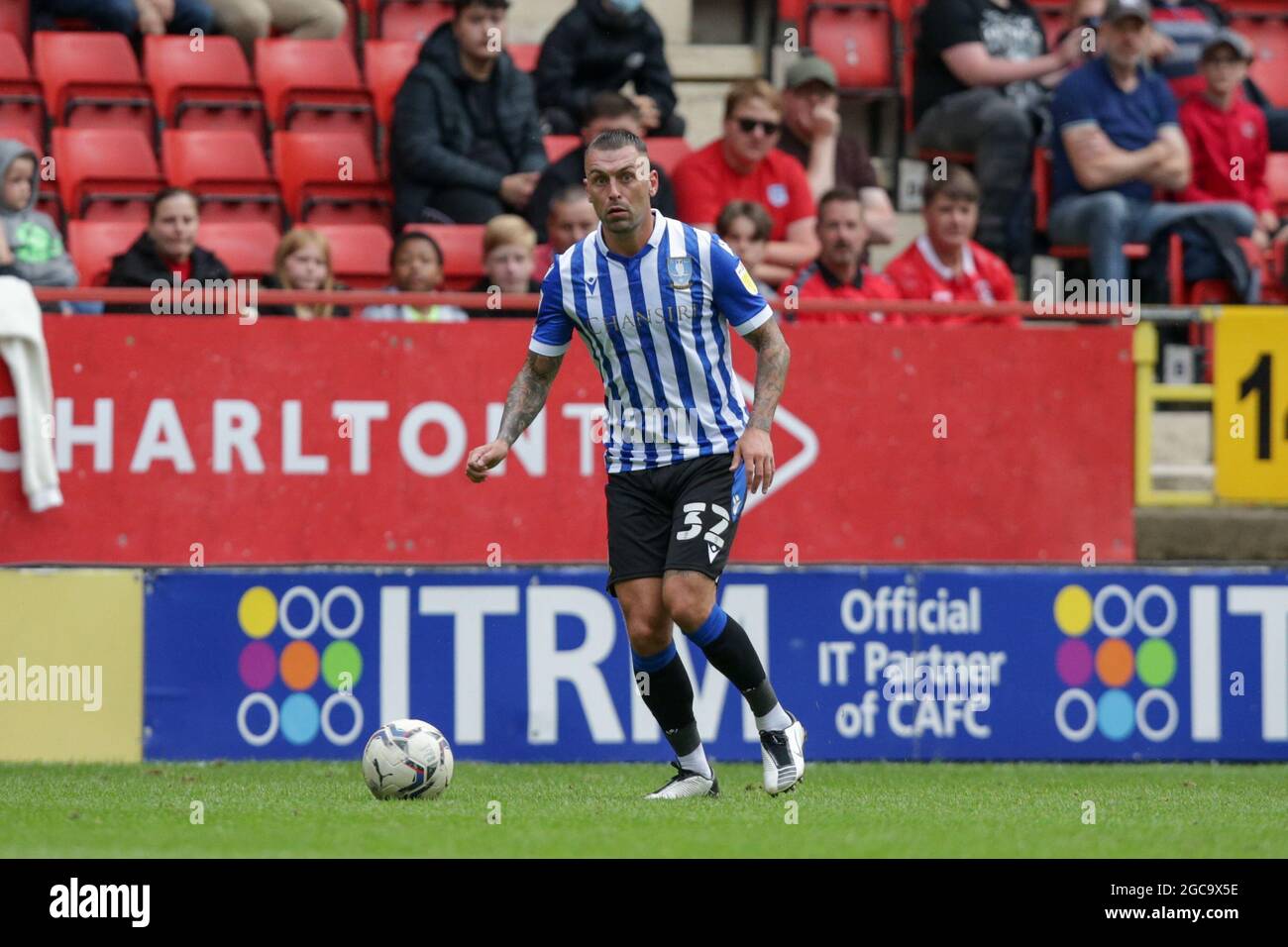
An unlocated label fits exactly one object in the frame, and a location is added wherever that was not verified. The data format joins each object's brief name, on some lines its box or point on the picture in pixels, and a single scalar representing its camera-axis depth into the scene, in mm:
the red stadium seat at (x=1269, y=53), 15312
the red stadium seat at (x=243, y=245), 12375
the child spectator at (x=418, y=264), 10898
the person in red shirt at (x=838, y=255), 11117
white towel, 9766
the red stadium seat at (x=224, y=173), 12828
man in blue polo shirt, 12375
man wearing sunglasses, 12070
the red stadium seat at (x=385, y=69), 13617
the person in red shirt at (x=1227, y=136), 13188
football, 7723
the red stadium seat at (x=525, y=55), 14250
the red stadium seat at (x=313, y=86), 13422
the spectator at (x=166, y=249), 10641
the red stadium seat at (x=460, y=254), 12102
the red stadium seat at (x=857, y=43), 14219
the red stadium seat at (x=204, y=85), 13383
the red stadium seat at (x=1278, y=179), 14023
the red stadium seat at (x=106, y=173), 12562
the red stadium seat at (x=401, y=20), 14484
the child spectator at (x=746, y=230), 11148
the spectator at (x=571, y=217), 11258
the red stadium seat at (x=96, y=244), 12172
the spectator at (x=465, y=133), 12344
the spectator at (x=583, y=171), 11820
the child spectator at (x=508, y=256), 10953
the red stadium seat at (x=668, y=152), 12914
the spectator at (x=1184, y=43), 14086
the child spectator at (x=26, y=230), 10844
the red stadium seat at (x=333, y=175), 13000
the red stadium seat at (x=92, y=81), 13133
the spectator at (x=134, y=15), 13383
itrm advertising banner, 9852
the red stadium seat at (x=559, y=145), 13039
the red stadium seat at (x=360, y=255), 12516
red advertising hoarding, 9992
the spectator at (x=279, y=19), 13914
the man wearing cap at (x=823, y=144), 12703
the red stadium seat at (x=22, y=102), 12852
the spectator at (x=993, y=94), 12852
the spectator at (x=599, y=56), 12891
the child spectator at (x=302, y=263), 10728
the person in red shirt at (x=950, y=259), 11258
